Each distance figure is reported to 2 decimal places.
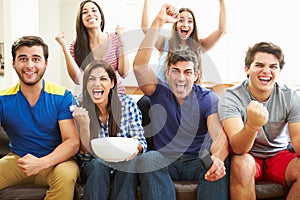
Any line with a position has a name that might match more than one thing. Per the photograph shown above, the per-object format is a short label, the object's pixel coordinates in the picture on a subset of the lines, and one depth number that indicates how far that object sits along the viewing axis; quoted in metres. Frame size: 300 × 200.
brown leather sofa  1.96
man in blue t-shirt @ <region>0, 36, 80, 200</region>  2.05
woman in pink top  2.44
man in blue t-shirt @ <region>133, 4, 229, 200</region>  2.12
